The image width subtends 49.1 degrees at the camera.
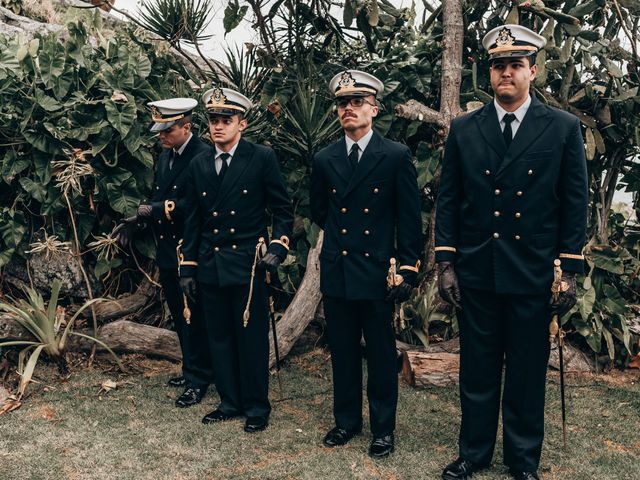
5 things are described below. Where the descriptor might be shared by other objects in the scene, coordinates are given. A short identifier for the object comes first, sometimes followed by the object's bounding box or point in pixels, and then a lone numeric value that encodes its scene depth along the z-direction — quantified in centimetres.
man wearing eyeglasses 386
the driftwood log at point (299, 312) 563
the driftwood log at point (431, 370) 520
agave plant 535
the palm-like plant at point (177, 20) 615
